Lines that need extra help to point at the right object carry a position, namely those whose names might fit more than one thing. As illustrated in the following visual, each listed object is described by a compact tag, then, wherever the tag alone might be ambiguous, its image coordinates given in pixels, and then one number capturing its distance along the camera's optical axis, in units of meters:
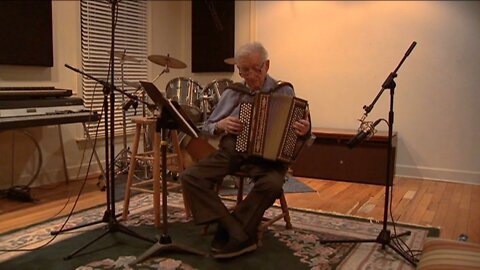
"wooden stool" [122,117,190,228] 2.96
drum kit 4.31
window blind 4.52
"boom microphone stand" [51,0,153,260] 2.56
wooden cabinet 4.44
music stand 2.33
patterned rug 2.40
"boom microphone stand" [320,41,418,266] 2.44
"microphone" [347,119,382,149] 2.48
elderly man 2.56
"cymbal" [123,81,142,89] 4.29
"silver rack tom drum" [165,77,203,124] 4.58
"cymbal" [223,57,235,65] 4.90
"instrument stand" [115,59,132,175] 4.44
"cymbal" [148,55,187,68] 4.22
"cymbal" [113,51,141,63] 4.20
